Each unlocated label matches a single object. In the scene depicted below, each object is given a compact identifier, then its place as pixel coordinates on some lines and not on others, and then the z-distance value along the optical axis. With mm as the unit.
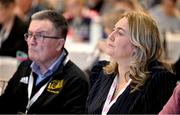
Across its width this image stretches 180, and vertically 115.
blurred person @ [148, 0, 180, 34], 10868
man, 5025
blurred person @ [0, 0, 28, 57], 7739
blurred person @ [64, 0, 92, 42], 11354
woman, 4373
